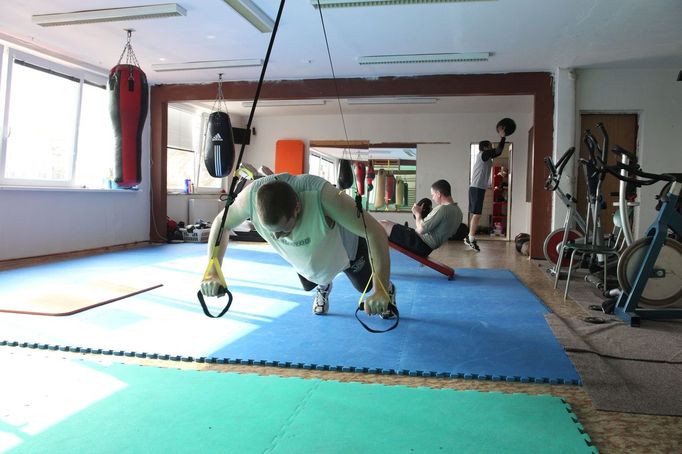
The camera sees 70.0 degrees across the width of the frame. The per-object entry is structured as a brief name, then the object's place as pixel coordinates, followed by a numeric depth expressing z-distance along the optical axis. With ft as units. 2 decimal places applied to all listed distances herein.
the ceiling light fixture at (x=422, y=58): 19.40
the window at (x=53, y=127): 18.11
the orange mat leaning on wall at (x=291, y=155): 34.76
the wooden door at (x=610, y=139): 21.09
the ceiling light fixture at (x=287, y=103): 29.52
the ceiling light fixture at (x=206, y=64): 21.11
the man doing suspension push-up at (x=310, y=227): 6.12
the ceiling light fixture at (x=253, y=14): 14.47
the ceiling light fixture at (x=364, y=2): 14.04
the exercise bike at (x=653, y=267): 9.94
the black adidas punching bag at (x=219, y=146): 17.46
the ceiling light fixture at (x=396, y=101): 27.94
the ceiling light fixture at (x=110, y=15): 14.97
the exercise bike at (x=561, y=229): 14.40
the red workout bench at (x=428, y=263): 15.52
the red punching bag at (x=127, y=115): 14.30
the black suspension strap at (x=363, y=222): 6.27
